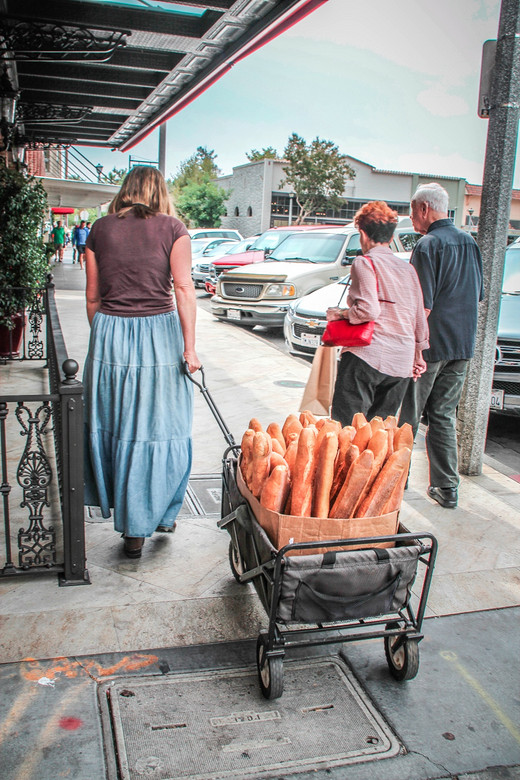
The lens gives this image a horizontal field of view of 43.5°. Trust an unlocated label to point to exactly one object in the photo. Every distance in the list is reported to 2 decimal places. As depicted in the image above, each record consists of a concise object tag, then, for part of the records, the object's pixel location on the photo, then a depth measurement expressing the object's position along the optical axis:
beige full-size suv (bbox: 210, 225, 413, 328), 12.24
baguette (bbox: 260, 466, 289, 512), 2.69
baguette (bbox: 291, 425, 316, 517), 2.69
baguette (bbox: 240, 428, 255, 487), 2.92
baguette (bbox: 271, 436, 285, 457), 2.95
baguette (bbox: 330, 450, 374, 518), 2.64
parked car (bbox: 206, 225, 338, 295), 15.69
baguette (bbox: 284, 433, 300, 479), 2.84
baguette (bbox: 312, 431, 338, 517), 2.71
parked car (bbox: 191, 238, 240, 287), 21.27
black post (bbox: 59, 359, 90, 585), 3.17
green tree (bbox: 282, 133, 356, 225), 45.47
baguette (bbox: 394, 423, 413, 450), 2.94
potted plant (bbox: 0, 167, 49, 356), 8.38
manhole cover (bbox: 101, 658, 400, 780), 2.28
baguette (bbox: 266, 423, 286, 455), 3.05
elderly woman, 3.99
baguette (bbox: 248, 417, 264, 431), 3.02
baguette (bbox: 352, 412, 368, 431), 3.15
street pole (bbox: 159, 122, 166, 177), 27.20
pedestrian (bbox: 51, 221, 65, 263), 30.03
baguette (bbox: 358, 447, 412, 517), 2.71
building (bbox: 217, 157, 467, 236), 49.66
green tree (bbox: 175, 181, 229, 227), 55.19
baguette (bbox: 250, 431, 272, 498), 2.81
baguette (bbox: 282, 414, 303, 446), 3.13
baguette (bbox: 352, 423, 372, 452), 2.93
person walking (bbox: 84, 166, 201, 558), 3.51
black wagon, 2.49
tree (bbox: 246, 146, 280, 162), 79.89
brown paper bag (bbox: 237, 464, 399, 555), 2.62
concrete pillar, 4.68
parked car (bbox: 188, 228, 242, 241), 30.12
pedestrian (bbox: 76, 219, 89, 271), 31.95
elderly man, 4.40
